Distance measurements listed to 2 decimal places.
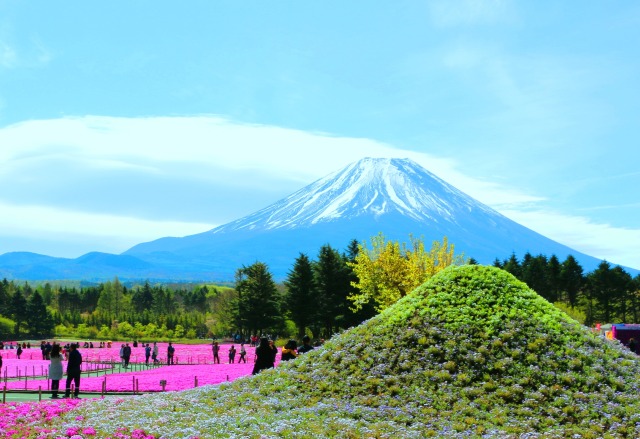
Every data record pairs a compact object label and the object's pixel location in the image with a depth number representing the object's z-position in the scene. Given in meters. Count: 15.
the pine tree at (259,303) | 89.19
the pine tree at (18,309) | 118.31
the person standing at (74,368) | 27.47
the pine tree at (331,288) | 77.75
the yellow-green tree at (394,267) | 55.03
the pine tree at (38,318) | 117.56
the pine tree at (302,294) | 82.69
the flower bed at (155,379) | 33.75
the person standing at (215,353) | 55.65
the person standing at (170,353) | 52.88
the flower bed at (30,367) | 44.62
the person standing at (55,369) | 28.48
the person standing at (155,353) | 52.25
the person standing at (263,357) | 26.19
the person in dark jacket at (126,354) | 49.09
